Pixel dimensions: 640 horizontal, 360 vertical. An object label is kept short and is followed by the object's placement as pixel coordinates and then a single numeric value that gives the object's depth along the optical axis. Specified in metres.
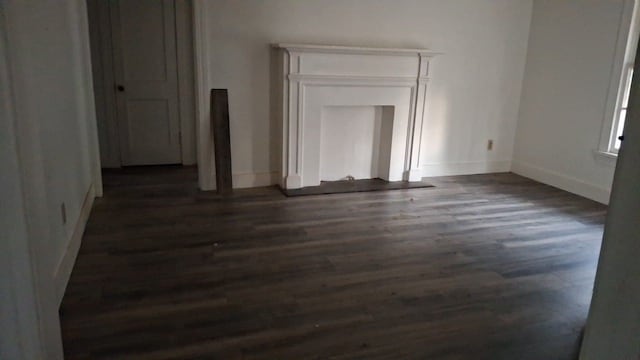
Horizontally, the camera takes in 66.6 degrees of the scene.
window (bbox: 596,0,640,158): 4.48
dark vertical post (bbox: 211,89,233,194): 4.59
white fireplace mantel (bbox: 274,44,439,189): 4.73
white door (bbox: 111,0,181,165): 5.42
